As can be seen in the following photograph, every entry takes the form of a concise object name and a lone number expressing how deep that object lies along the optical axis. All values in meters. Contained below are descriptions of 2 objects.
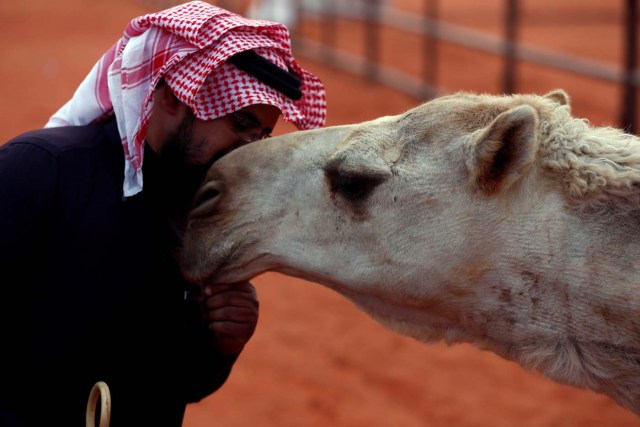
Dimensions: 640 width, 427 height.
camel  5.45
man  5.60
